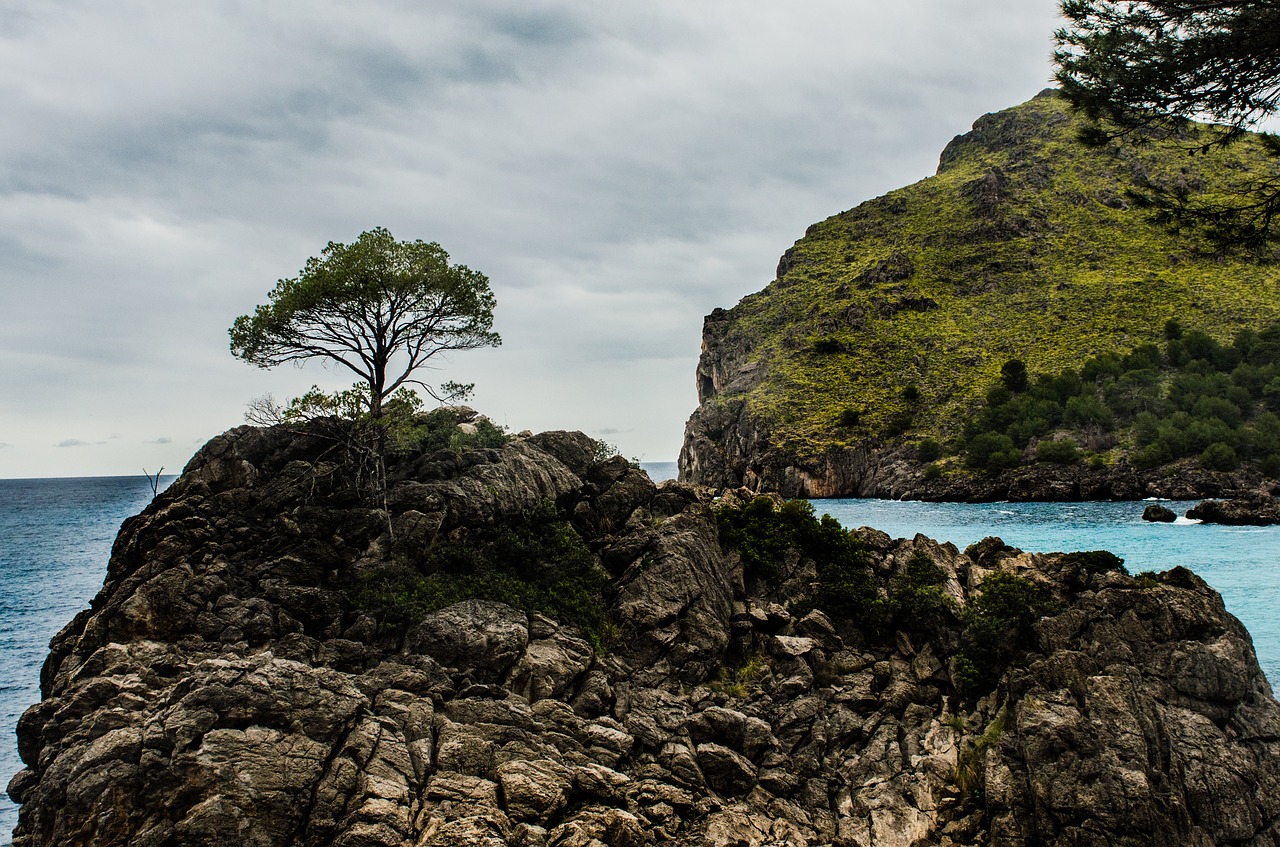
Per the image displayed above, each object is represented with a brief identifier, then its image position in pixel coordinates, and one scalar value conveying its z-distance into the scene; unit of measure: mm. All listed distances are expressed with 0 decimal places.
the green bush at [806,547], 26969
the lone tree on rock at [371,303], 28844
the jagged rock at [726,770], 18891
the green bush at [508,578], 21734
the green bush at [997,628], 23062
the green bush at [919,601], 25750
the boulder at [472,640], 20234
